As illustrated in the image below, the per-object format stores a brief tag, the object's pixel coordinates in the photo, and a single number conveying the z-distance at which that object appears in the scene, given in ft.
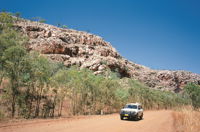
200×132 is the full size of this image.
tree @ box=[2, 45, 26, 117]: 50.83
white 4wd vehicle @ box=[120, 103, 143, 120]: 57.57
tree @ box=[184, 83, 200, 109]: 181.64
